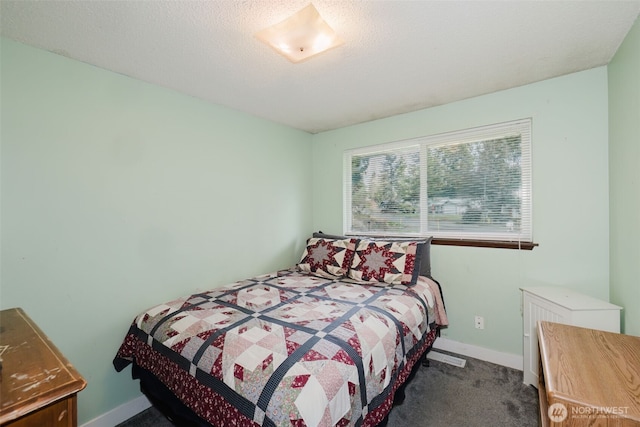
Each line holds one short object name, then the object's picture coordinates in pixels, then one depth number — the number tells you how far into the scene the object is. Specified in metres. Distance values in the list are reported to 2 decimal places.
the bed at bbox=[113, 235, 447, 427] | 1.09
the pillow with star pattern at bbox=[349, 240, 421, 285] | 2.27
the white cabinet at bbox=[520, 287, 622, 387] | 1.63
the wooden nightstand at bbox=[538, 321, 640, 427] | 0.83
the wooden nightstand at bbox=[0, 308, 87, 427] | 0.68
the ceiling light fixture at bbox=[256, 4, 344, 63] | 1.33
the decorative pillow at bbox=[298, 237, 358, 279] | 2.55
